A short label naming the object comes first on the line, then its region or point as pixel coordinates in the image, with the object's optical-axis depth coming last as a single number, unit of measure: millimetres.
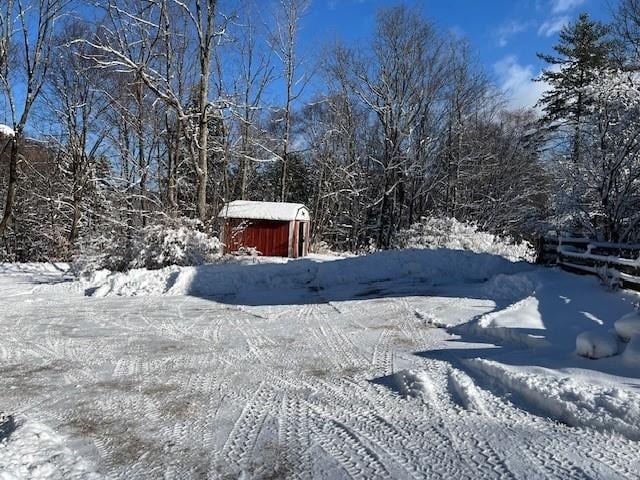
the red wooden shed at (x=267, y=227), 20688
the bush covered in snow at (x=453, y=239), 19453
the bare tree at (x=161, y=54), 14719
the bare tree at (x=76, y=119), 20938
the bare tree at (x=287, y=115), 25953
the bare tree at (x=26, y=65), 16141
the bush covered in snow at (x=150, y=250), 12281
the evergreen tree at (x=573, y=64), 24984
